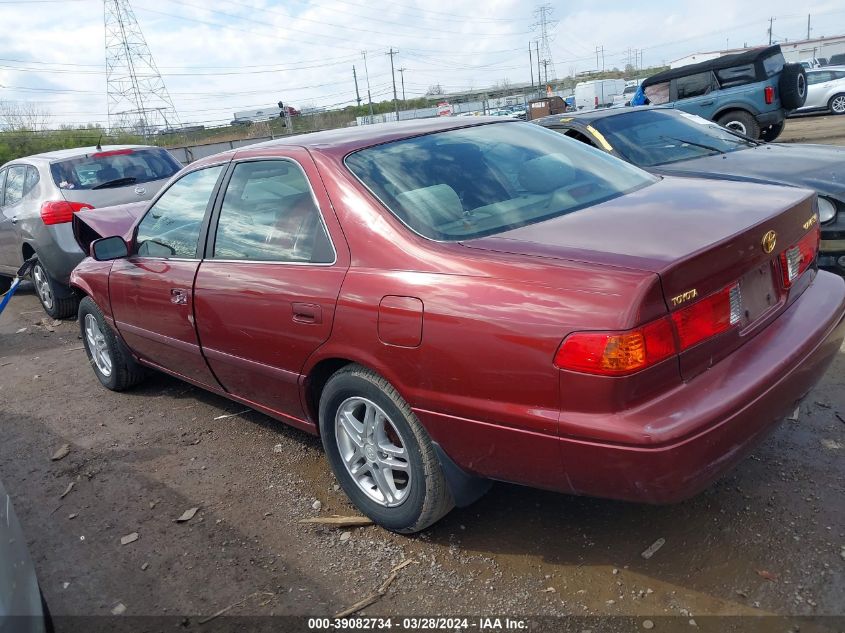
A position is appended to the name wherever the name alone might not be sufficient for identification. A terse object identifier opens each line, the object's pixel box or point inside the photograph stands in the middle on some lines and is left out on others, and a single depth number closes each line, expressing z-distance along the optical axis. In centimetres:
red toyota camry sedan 213
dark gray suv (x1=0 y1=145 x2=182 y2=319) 707
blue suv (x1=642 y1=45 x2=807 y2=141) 1247
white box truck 5080
